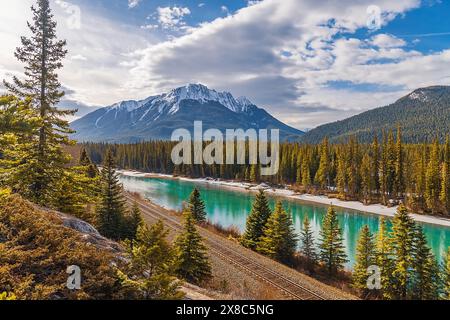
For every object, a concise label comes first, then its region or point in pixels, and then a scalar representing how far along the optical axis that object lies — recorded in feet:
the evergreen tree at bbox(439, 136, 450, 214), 179.63
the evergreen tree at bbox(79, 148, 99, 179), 133.61
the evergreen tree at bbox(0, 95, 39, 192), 35.42
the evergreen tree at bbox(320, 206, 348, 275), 84.27
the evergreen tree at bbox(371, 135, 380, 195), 231.50
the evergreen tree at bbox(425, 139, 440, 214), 184.55
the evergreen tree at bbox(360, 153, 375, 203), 218.38
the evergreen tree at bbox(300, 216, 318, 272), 87.62
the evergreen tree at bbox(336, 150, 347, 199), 232.94
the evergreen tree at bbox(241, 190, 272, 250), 95.10
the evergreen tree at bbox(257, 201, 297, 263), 85.71
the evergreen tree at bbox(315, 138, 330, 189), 264.52
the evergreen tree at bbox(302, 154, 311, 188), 264.52
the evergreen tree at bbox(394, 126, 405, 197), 219.00
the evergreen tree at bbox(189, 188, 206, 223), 128.40
